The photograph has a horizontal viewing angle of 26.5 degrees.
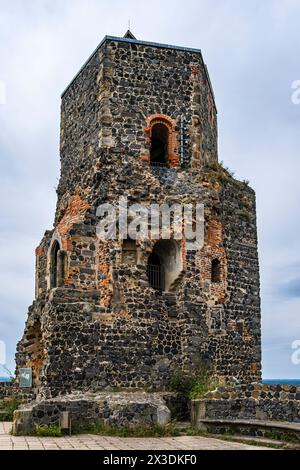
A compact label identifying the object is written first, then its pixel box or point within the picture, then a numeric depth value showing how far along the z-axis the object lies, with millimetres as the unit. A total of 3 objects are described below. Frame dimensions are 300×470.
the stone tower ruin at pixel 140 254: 17219
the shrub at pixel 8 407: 19375
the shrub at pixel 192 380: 17047
